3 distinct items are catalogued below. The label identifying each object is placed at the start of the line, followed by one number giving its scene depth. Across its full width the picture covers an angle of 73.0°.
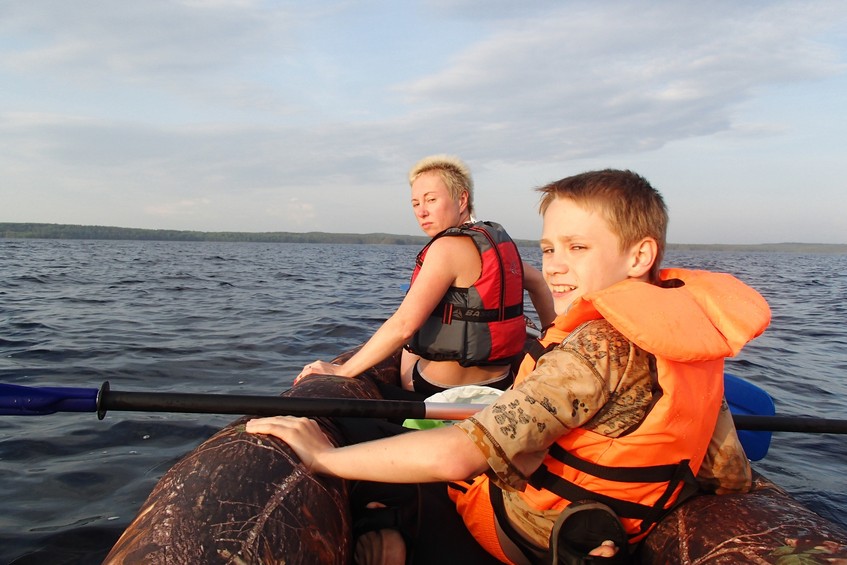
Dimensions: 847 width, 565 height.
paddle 2.35
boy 1.59
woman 3.39
